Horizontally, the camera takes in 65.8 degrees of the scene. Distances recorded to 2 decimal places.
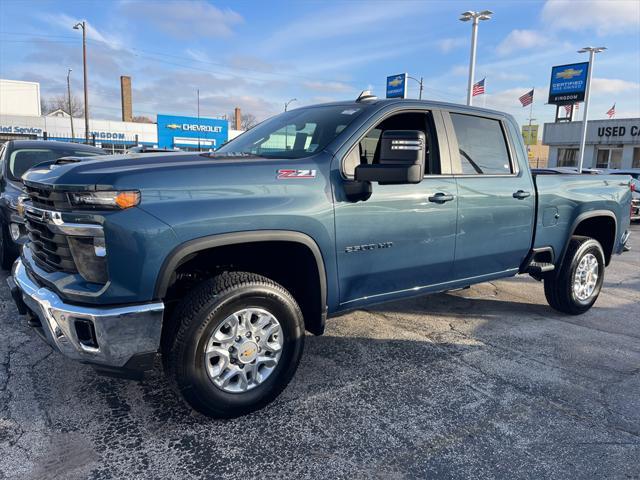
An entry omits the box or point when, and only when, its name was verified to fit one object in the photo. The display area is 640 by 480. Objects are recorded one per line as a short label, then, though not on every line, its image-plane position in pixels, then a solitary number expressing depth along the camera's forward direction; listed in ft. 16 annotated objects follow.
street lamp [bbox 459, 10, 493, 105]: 65.67
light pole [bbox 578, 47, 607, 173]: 90.72
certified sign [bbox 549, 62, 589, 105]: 103.65
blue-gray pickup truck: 8.52
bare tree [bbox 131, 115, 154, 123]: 297.37
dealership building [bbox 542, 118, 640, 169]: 103.81
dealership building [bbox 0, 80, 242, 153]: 133.18
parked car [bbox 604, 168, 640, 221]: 45.42
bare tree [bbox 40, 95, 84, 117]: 273.46
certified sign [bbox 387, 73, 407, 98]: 95.63
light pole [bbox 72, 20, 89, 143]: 103.94
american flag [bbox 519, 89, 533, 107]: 88.99
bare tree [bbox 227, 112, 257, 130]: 275.04
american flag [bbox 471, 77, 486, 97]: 76.79
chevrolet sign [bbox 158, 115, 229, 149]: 140.46
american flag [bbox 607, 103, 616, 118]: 129.08
